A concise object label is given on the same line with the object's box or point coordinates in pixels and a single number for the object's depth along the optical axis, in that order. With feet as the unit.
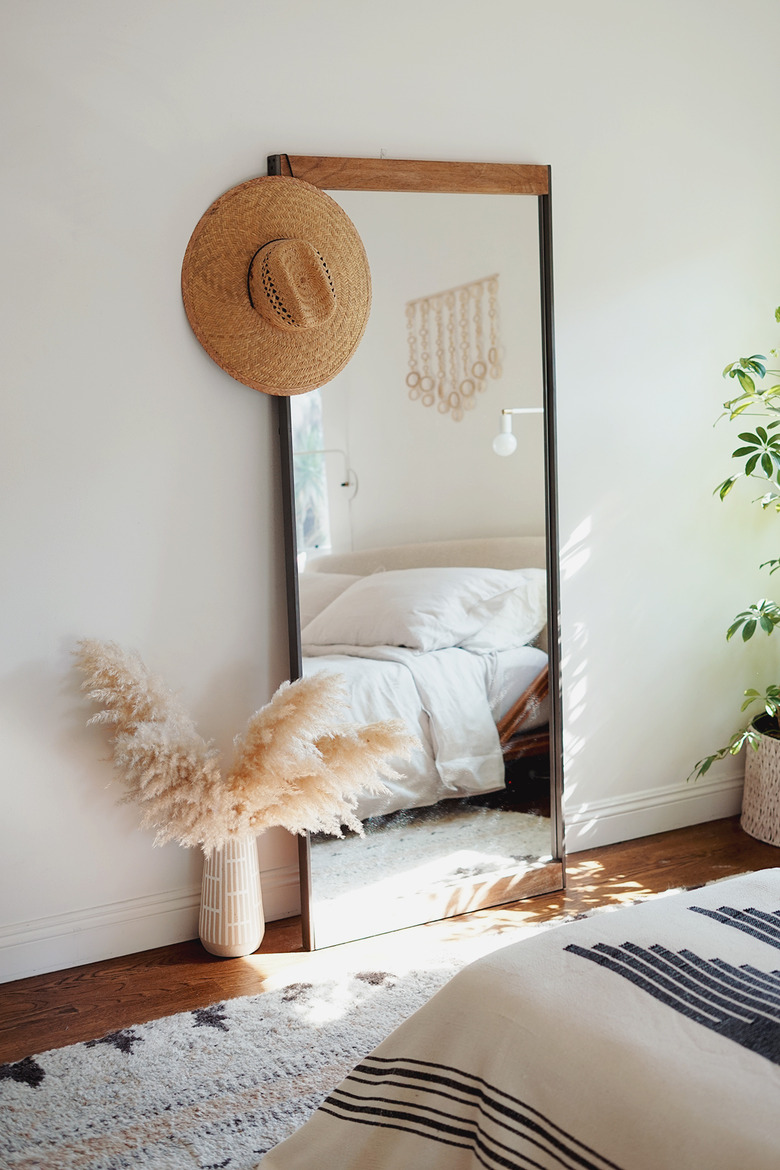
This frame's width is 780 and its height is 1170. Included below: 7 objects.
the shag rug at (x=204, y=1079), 5.52
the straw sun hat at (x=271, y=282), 7.53
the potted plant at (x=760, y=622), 9.35
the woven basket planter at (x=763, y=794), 9.91
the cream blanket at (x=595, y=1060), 3.29
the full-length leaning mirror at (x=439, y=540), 8.04
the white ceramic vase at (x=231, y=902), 7.71
